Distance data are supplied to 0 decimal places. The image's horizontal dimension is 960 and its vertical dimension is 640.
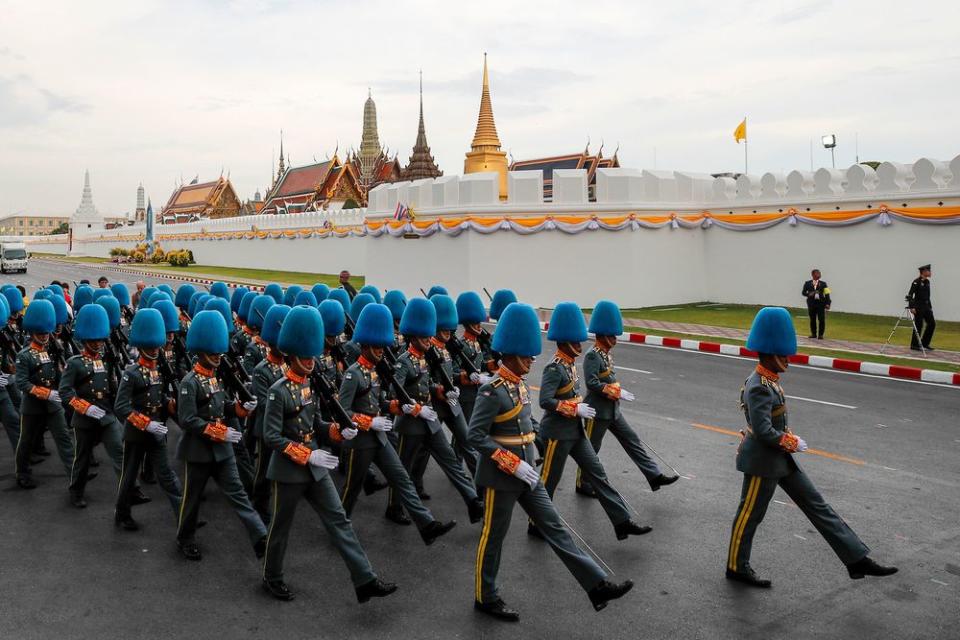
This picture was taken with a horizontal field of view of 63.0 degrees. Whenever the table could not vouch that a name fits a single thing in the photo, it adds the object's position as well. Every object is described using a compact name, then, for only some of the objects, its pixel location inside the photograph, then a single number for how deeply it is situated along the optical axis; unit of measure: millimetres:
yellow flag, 24078
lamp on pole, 25719
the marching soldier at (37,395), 6961
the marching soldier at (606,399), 6645
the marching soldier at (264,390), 6504
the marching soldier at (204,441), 5457
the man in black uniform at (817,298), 15180
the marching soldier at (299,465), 4754
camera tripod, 13539
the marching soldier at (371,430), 5566
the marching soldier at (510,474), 4562
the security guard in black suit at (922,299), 13586
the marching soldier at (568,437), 5688
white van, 44281
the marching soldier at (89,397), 6434
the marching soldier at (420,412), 6148
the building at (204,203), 75562
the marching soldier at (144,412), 5961
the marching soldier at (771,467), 4941
